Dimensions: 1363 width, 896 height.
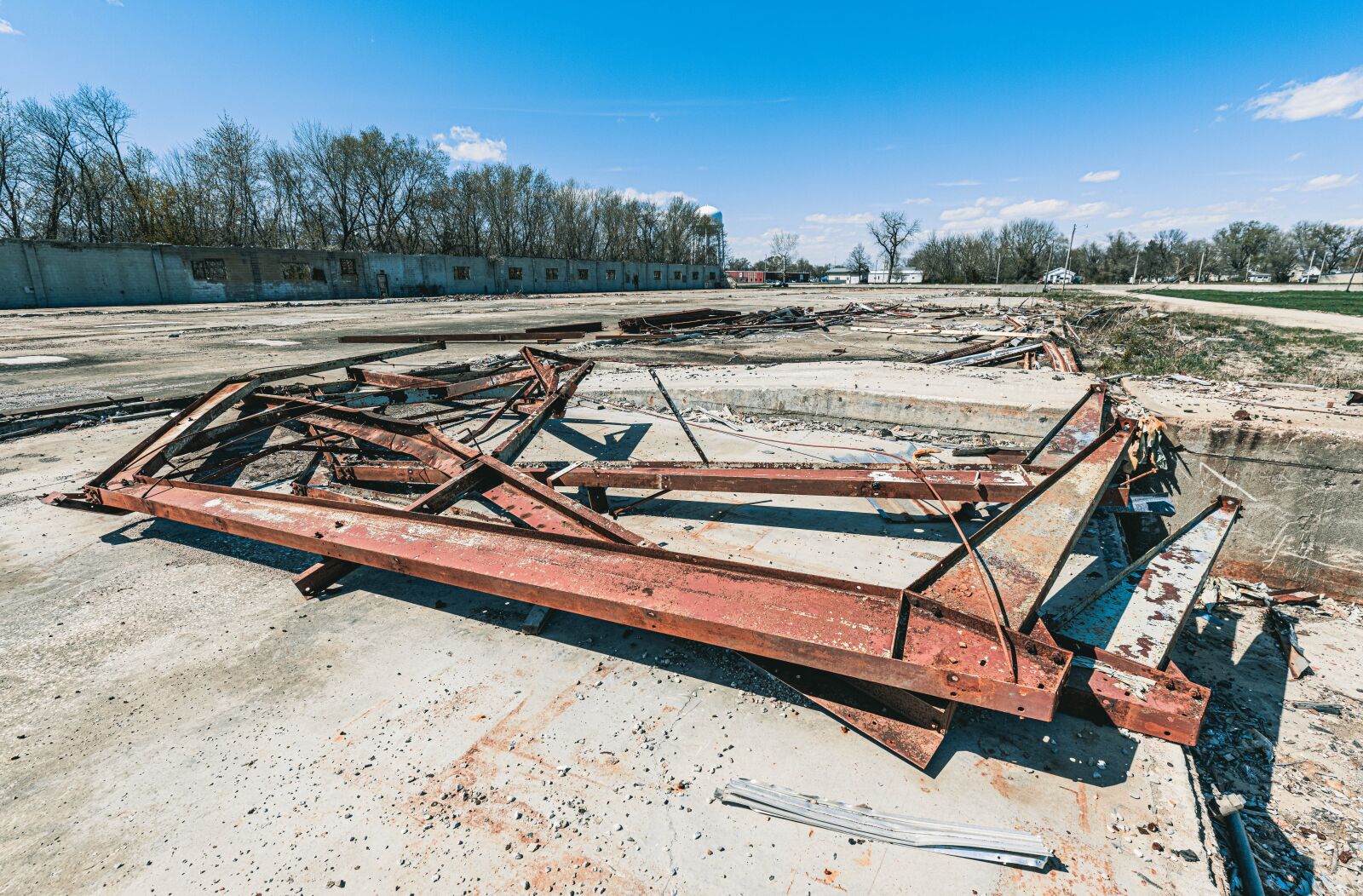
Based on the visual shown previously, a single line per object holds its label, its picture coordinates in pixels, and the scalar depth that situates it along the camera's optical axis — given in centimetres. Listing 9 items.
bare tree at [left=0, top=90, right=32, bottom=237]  3781
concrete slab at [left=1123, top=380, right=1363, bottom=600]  345
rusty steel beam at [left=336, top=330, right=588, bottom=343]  959
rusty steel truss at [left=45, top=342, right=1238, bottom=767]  177
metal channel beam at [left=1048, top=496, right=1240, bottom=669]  212
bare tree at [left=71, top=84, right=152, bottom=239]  3966
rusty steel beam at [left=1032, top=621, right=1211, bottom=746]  169
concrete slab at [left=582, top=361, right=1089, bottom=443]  514
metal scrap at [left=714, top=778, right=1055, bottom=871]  159
